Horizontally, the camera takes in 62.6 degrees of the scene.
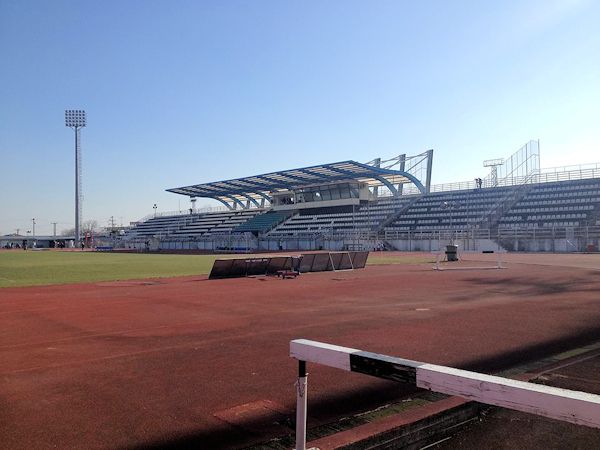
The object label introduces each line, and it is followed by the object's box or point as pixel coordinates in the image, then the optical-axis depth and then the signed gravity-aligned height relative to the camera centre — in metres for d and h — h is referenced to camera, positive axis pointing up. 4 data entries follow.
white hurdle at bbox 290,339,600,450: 2.23 -0.80
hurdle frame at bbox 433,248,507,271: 26.72 -1.80
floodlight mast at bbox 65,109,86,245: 96.12 +17.93
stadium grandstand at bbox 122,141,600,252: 54.12 +3.51
